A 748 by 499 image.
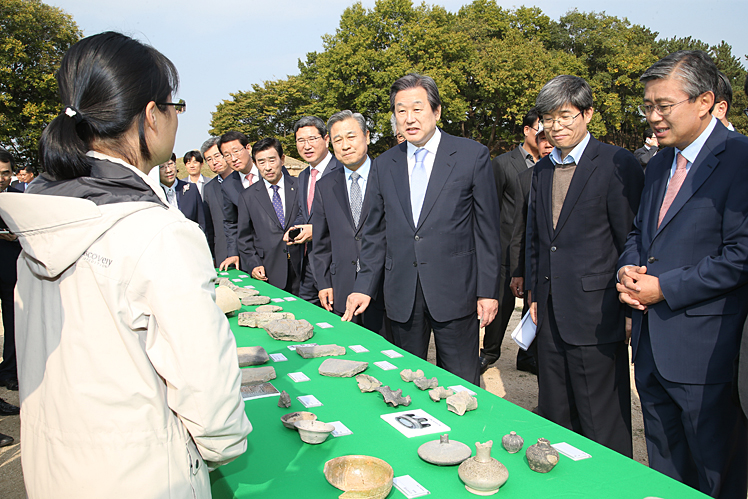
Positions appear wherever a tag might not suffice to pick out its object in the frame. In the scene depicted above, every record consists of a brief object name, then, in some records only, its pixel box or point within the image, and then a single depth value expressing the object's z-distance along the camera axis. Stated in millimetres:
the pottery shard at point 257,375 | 2049
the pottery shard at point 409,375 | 2010
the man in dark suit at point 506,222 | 4758
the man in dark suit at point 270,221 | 4801
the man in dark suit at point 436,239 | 2812
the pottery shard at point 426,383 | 1940
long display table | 1304
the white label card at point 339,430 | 1608
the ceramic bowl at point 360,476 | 1254
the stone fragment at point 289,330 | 2629
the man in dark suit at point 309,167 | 4719
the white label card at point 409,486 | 1285
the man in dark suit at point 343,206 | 3809
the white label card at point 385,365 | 2191
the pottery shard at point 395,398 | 1795
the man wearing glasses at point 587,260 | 2615
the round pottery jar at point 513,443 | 1456
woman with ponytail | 1019
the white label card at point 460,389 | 1885
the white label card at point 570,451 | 1424
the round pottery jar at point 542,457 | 1349
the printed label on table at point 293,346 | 2496
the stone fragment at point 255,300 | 3419
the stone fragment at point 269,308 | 3199
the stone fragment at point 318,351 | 2354
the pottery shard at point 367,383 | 1924
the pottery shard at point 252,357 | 2252
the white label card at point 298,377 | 2094
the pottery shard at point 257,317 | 2936
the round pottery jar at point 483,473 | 1250
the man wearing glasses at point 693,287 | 1987
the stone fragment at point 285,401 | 1816
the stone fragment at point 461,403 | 1718
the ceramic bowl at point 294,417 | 1622
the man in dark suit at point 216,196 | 6327
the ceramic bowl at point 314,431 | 1518
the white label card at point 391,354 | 2365
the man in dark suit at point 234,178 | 5559
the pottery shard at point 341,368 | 2086
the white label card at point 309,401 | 1844
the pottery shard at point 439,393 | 1826
